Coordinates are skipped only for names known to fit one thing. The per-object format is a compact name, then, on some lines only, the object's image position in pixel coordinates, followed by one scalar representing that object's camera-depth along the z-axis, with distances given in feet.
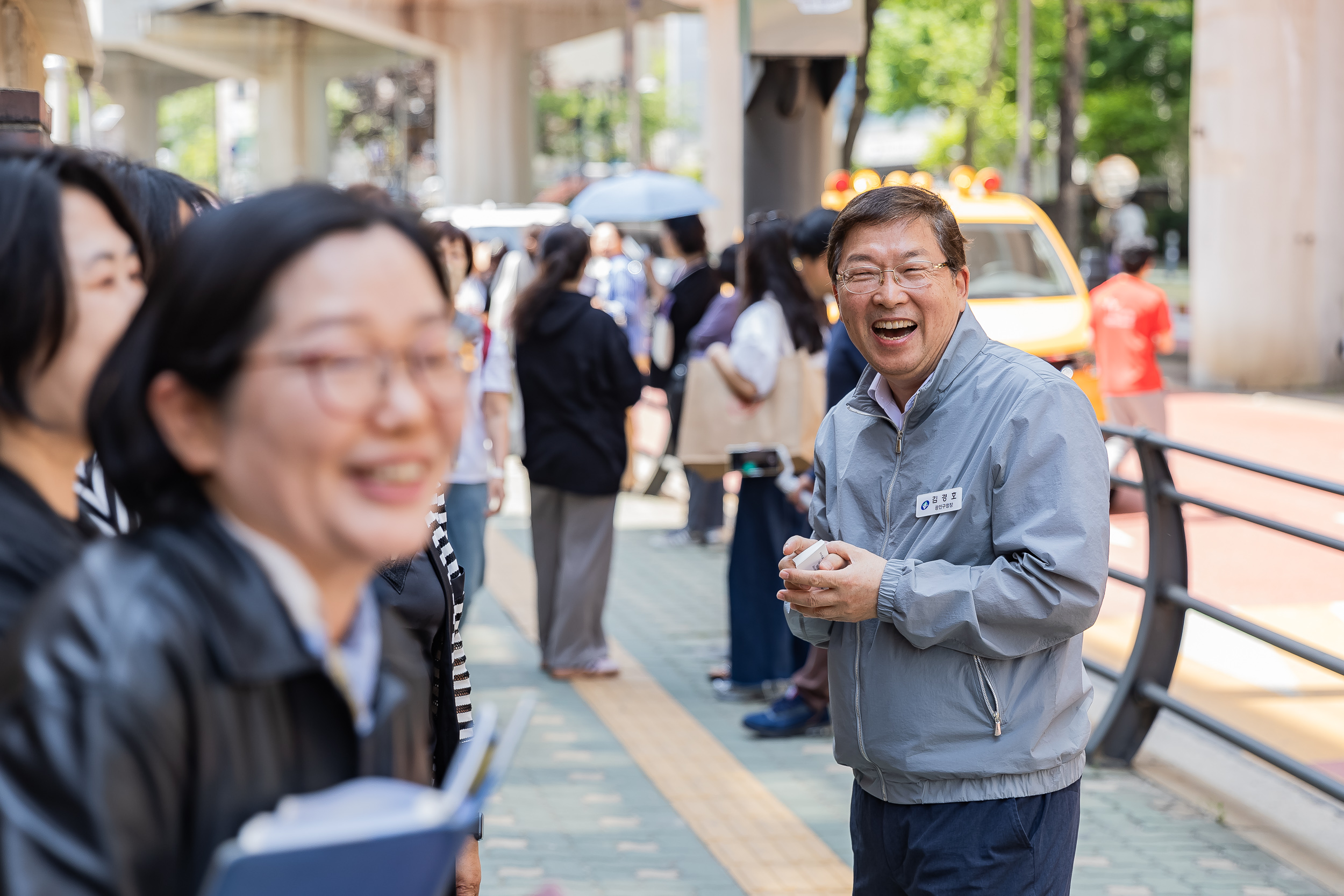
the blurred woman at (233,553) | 3.88
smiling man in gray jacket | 9.16
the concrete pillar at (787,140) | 31.83
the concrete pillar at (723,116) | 83.82
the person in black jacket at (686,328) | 32.63
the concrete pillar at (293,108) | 175.05
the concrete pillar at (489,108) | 140.36
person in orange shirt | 37.37
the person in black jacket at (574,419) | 24.06
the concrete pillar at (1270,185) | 64.18
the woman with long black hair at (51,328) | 4.93
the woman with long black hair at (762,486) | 22.86
